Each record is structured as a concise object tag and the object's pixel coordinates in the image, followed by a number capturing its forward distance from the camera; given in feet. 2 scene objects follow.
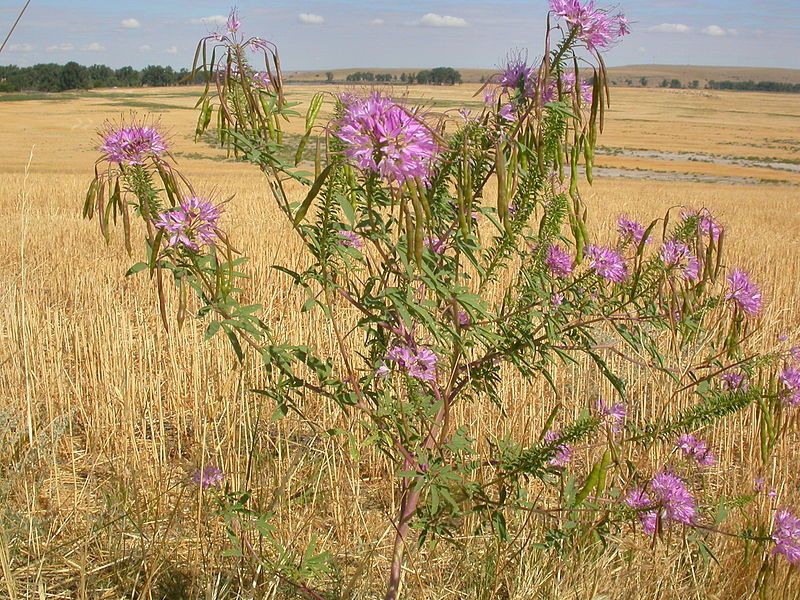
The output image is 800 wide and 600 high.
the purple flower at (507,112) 4.73
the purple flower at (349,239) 4.77
